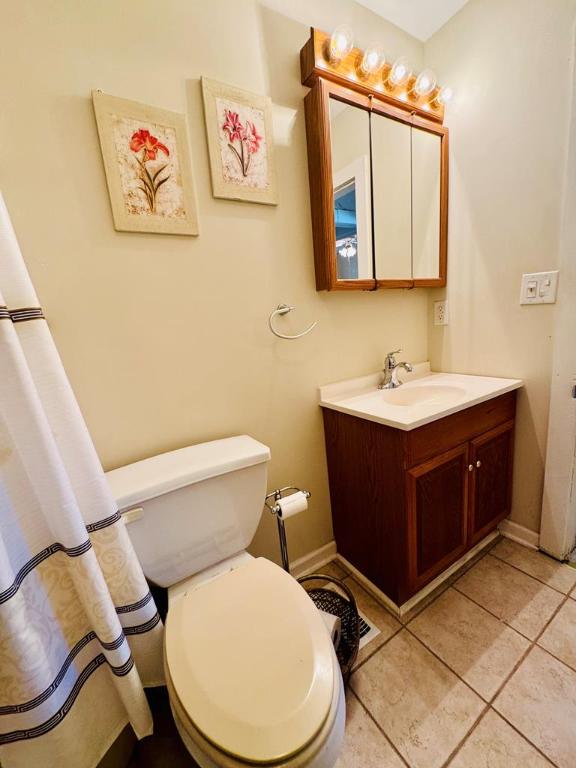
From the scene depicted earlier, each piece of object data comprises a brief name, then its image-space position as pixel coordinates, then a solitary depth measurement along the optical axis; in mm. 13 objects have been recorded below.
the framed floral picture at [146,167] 832
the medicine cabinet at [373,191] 1115
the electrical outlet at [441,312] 1546
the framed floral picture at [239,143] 957
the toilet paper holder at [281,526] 972
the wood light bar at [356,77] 1047
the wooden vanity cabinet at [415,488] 1040
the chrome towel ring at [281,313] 1143
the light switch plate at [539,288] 1188
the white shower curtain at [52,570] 543
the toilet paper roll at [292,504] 971
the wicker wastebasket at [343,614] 960
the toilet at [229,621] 533
